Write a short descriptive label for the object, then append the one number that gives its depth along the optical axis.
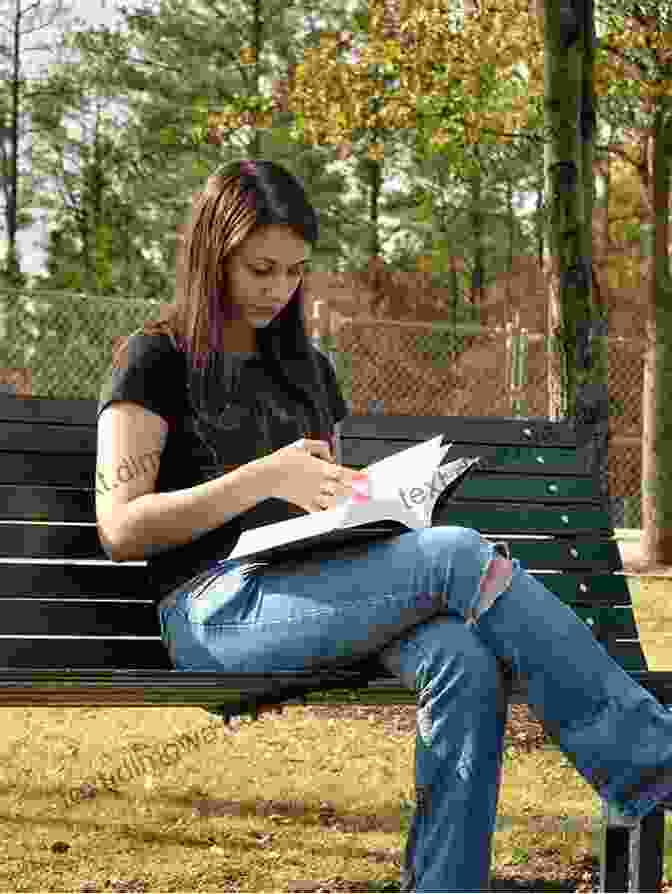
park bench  2.67
